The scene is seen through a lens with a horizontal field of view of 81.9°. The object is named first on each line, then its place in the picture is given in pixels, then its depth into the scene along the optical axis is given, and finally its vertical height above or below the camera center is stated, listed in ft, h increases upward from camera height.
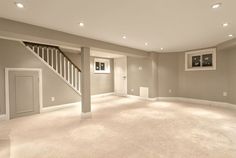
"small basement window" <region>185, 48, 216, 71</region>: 18.59 +2.50
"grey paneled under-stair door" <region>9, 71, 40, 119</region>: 13.50 -1.53
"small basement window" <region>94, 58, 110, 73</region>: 25.90 +2.47
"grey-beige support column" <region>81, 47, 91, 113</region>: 13.74 -0.22
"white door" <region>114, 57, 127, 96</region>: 26.48 +0.32
